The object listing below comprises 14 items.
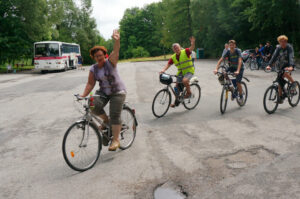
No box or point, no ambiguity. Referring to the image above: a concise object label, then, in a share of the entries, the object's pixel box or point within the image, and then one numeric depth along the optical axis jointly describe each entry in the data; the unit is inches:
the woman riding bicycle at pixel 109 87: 166.9
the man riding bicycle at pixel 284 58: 283.4
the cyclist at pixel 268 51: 761.8
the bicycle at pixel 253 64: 793.3
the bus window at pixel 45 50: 1114.1
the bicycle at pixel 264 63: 758.5
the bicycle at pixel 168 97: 284.0
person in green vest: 298.5
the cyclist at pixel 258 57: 787.4
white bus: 1103.6
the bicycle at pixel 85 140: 156.7
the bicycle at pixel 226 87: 291.7
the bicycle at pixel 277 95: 278.0
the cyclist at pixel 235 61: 308.0
